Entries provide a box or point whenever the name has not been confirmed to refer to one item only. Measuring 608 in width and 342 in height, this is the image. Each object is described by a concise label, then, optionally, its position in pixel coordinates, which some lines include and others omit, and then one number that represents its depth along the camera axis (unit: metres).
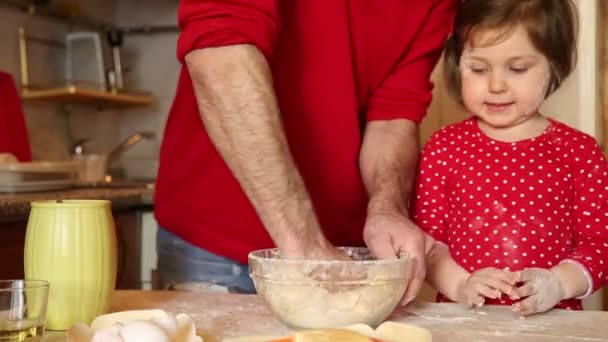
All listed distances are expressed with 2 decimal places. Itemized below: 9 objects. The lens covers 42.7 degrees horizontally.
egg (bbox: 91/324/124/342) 0.66
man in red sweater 1.26
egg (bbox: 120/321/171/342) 0.66
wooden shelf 2.61
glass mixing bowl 0.81
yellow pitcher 0.85
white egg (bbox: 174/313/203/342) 0.73
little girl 1.26
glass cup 0.76
